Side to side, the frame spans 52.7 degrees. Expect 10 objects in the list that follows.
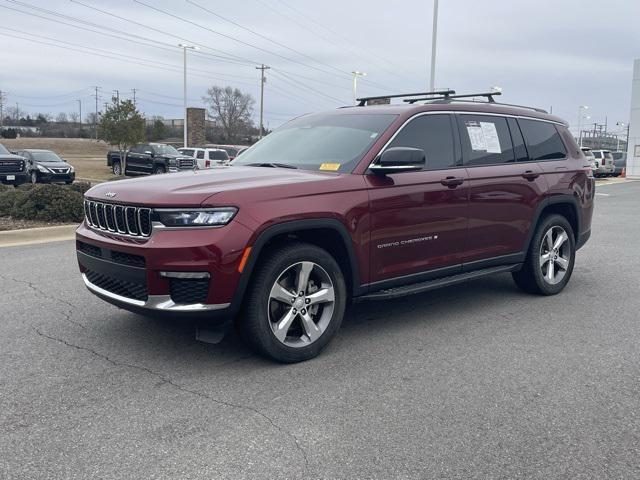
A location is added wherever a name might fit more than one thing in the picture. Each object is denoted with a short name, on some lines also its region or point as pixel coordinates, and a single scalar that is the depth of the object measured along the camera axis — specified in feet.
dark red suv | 13.60
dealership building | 157.79
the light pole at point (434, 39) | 91.15
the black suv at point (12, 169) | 67.00
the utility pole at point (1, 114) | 339.16
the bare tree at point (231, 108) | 312.89
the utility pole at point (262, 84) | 218.38
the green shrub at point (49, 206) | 38.22
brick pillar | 174.70
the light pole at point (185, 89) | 159.19
